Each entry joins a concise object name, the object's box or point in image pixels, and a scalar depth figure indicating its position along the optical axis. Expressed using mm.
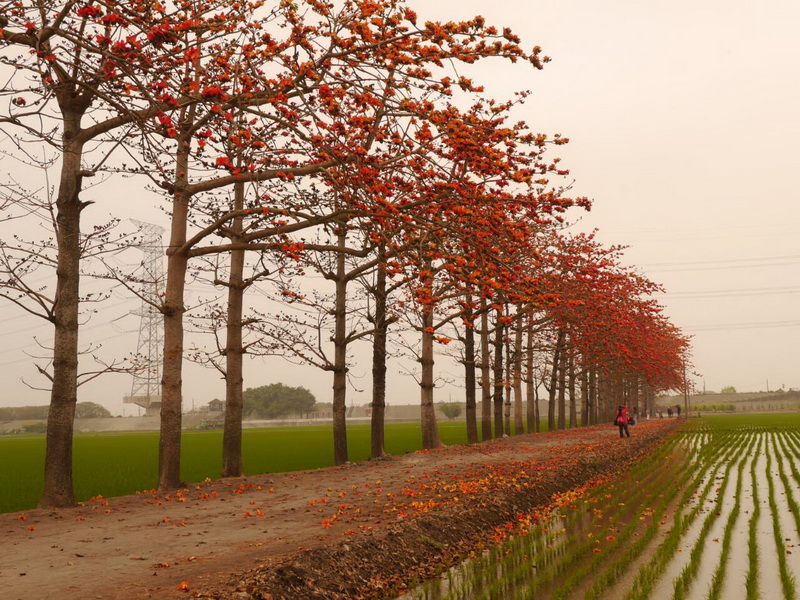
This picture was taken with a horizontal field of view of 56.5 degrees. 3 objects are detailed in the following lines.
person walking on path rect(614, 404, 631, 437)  37494
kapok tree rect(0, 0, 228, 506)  14070
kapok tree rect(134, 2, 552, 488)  10945
